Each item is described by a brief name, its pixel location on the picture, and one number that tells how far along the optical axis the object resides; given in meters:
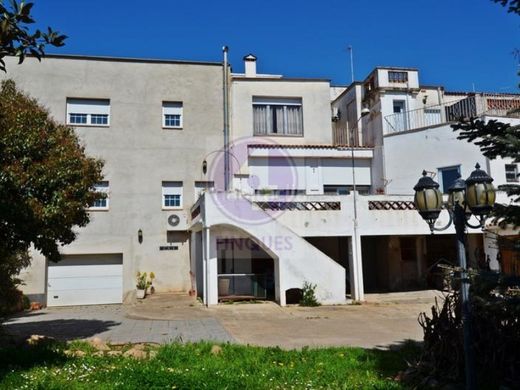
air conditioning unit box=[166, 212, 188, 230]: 20.56
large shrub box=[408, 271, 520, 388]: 6.29
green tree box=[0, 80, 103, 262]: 8.85
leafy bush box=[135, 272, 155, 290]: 19.61
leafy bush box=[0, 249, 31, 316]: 14.57
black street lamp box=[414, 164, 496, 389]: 5.98
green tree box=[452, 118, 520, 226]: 4.09
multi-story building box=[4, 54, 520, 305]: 20.09
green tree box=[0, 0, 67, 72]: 3.98
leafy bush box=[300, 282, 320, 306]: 16.09
